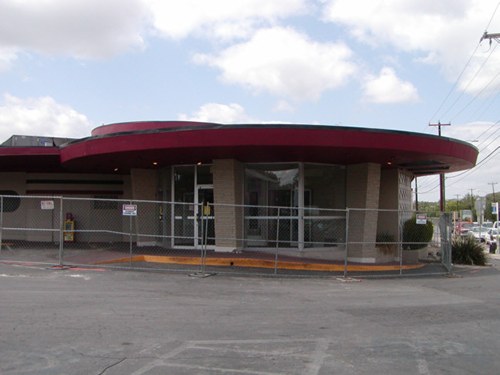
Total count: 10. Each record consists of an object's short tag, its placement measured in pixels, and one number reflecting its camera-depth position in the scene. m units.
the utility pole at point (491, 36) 25.97
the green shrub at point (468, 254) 19.97
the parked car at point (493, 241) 31.44
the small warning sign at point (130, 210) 13.26
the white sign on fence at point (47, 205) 15.03
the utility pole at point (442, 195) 39.66
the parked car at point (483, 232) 43.31
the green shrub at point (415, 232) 18.73
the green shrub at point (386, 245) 18.44
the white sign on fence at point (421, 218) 15.42
